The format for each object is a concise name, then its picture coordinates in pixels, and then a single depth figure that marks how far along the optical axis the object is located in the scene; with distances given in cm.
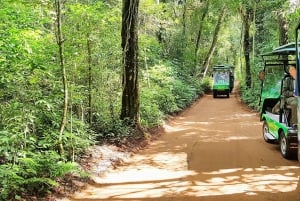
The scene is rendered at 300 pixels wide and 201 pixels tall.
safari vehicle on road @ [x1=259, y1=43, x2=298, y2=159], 928
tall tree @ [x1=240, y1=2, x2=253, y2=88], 2769
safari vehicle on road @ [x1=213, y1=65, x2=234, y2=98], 3422
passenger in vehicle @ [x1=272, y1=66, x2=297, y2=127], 934
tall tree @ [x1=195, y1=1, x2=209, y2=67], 3328
